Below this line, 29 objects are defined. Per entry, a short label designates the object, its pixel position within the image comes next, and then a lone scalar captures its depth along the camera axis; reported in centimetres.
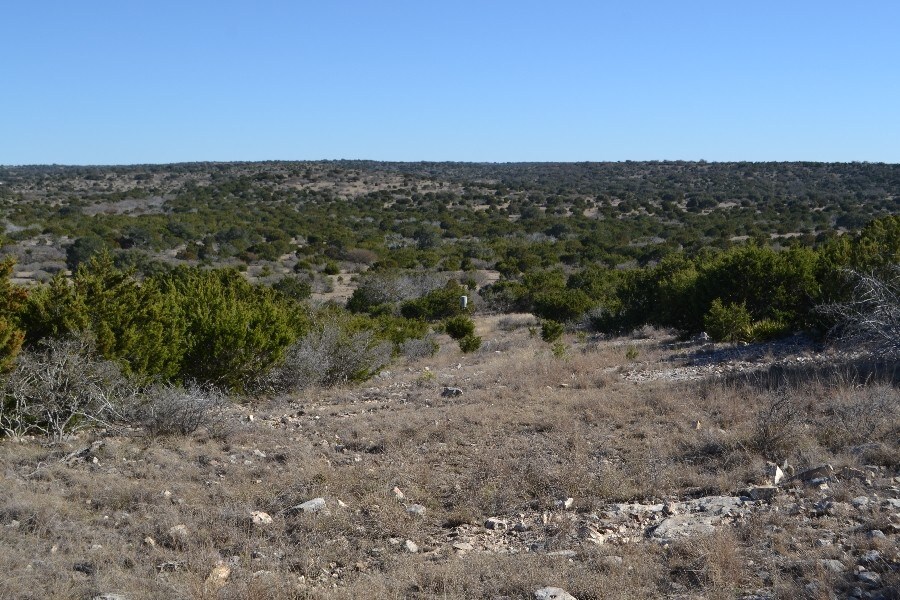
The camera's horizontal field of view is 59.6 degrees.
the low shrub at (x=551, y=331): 1722
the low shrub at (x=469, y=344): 1634
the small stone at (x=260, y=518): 554
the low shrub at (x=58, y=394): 772
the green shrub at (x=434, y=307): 2325
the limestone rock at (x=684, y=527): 502
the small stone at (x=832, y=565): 421
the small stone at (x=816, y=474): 581
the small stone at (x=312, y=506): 573
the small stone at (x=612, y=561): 454
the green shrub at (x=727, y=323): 1400
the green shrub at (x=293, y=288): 2552
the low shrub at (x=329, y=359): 1186
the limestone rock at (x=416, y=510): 577
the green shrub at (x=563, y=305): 2134
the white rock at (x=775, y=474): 587
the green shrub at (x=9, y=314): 771
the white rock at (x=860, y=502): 512
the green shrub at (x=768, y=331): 1361
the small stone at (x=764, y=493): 557
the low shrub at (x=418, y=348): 1612
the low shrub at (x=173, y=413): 793
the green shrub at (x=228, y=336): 1093
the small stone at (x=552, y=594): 418
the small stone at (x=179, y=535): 519
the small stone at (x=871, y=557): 425
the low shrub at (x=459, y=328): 1870
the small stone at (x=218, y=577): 444
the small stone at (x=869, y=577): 403
